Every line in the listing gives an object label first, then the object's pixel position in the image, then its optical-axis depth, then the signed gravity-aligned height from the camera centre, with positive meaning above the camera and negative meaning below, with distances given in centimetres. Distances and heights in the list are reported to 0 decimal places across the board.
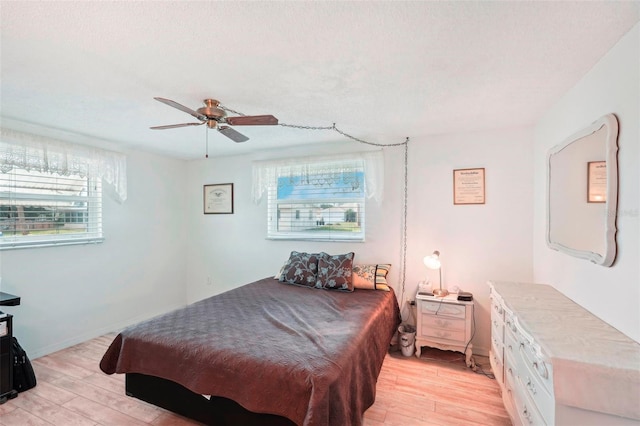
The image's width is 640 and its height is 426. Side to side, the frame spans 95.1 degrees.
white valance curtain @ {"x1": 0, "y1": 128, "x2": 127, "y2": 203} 272 +57
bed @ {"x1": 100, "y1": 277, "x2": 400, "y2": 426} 153 -88
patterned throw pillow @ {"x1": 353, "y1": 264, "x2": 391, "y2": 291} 311 -69
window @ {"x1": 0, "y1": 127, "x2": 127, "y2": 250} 277 +26
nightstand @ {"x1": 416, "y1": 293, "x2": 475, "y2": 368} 271 -105
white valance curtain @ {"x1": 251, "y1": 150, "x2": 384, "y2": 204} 340 +57
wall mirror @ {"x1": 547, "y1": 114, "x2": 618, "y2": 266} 150 +13
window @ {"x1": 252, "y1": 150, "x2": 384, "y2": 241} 349 +27
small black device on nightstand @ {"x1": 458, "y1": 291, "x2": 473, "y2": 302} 275 -79
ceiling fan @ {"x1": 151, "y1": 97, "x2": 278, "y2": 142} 202 +68
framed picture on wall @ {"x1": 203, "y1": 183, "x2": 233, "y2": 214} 430 +22
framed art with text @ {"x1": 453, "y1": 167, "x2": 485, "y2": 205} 300 +29
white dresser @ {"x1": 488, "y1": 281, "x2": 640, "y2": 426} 114 -65
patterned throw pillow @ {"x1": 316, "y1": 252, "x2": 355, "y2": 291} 309 -64
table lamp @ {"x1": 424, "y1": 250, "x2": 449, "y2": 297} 288 -50
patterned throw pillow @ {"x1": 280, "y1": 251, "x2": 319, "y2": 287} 327 -65
